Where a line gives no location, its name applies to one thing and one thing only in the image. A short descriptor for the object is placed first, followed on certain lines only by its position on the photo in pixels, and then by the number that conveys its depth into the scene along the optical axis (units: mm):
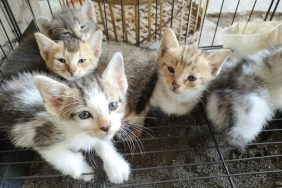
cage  271
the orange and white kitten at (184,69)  249
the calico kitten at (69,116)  202
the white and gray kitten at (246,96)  243
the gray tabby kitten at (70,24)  313
